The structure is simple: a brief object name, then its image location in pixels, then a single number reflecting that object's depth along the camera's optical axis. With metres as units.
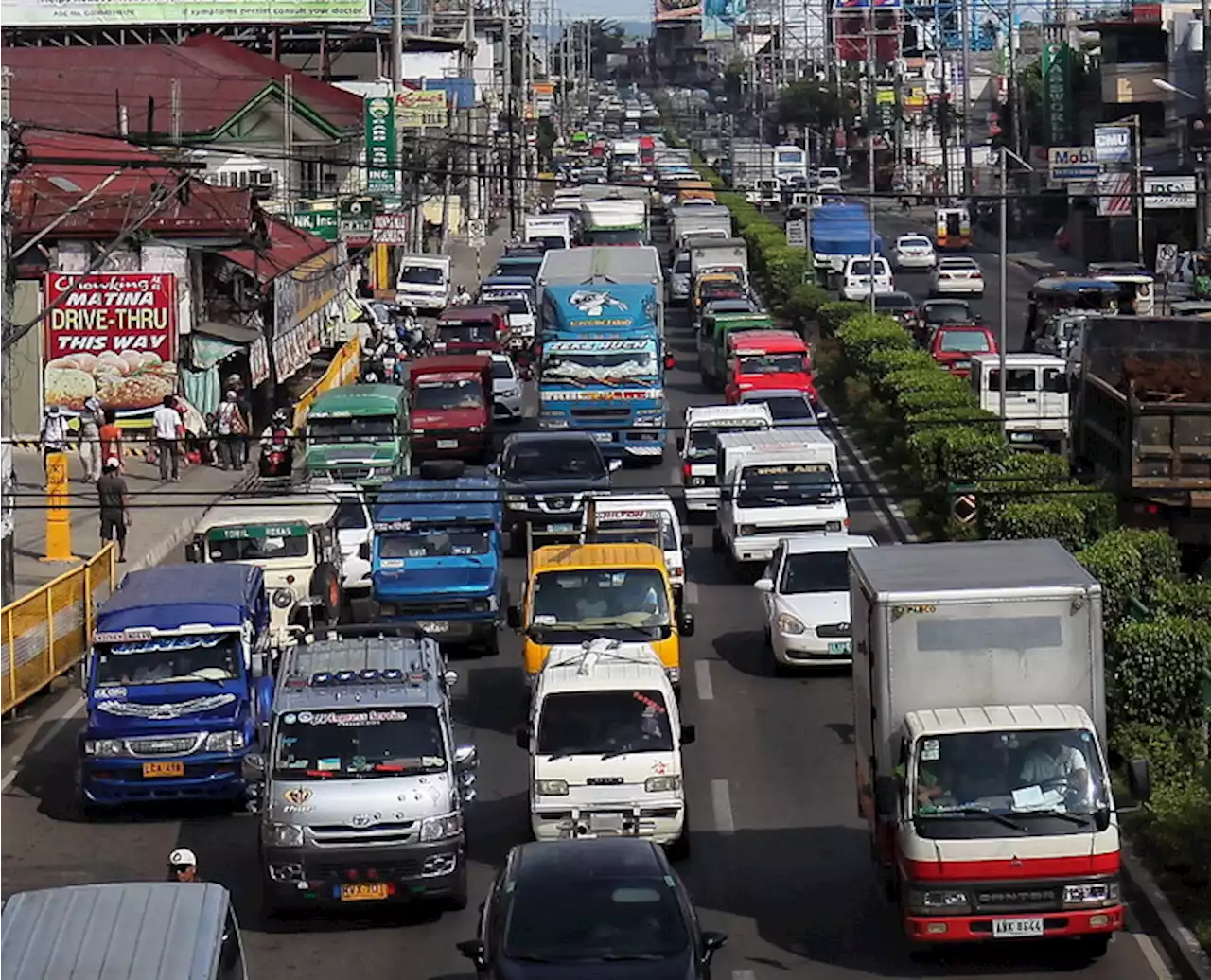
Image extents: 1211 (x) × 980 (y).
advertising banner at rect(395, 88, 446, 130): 85.72
